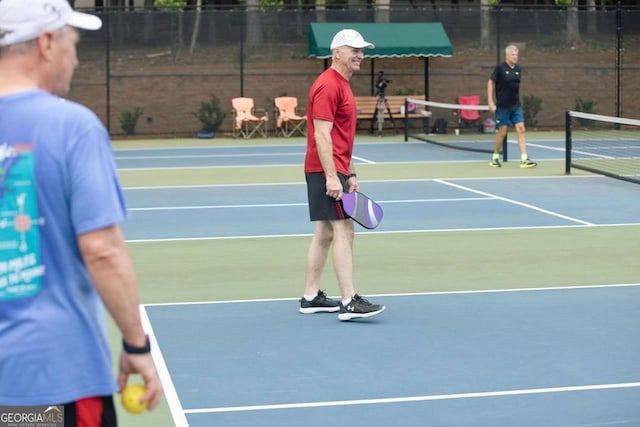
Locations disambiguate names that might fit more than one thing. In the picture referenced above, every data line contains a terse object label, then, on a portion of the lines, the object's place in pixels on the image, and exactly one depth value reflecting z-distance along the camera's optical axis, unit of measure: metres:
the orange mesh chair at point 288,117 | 27.45
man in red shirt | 8.07
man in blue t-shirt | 3.11
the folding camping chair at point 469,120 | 28.34
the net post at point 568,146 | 17.84
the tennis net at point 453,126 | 26.88
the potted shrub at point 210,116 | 28.12
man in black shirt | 18.94
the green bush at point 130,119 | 27.75
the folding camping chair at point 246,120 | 27.28
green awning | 27.72
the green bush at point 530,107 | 29.58
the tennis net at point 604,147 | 17.95
